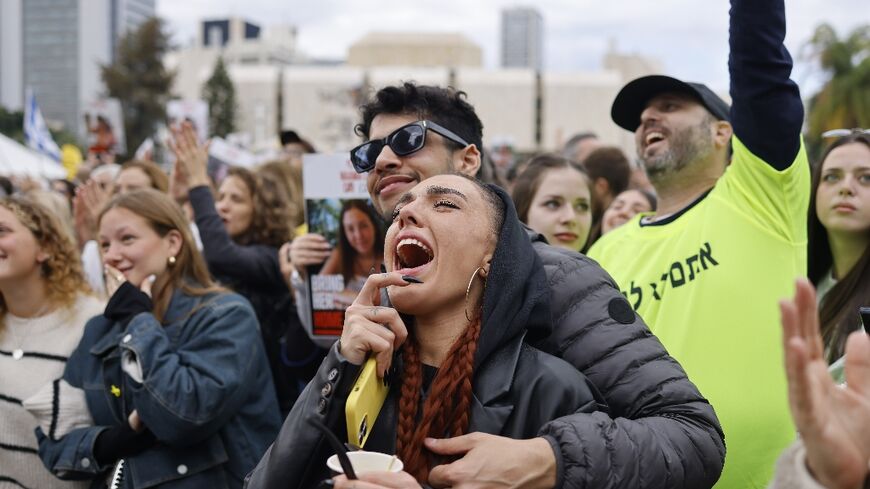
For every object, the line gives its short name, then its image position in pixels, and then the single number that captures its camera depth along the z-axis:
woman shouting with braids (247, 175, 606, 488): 1.78
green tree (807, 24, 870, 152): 26.95
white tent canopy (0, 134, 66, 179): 12.16
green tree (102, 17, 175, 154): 48.00
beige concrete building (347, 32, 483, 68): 111.94
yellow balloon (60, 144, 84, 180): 14.04
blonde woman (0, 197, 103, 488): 3.39
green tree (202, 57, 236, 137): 68.19
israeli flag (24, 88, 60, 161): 13.09
